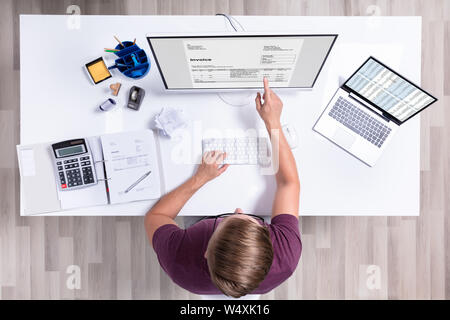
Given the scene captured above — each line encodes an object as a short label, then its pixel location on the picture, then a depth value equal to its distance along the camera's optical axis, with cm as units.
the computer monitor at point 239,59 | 74
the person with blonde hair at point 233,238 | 87
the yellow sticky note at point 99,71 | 115
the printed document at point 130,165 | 114
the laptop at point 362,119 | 112
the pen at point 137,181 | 115
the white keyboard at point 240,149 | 116
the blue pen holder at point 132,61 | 113
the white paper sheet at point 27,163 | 114
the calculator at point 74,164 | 113
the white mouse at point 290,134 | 116
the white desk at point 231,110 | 115
